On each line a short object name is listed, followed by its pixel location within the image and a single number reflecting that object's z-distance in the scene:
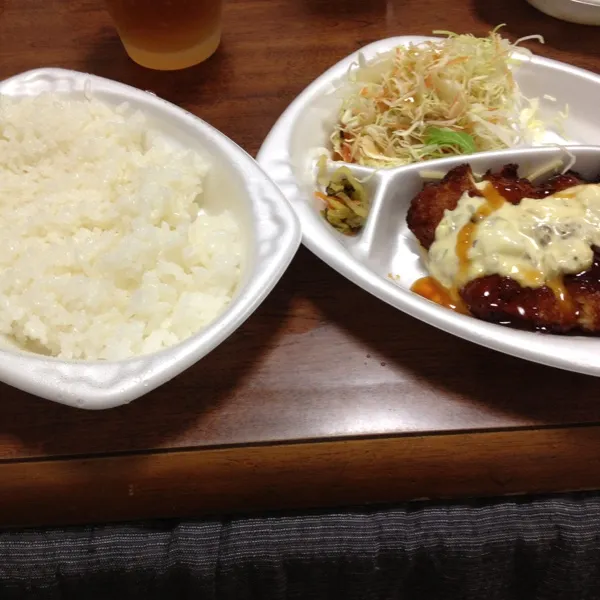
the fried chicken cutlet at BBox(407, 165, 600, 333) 0.35
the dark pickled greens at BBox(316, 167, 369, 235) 0.40
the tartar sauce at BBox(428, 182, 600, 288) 0.35
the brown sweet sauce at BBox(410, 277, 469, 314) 0.37
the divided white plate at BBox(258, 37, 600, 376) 0.34
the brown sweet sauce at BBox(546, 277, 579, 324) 0.35
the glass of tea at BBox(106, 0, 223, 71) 0.43
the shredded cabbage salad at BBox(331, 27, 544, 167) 0.43
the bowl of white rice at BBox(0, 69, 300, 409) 0.33
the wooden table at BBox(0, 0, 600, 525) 0.33
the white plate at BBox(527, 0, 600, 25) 0.47
